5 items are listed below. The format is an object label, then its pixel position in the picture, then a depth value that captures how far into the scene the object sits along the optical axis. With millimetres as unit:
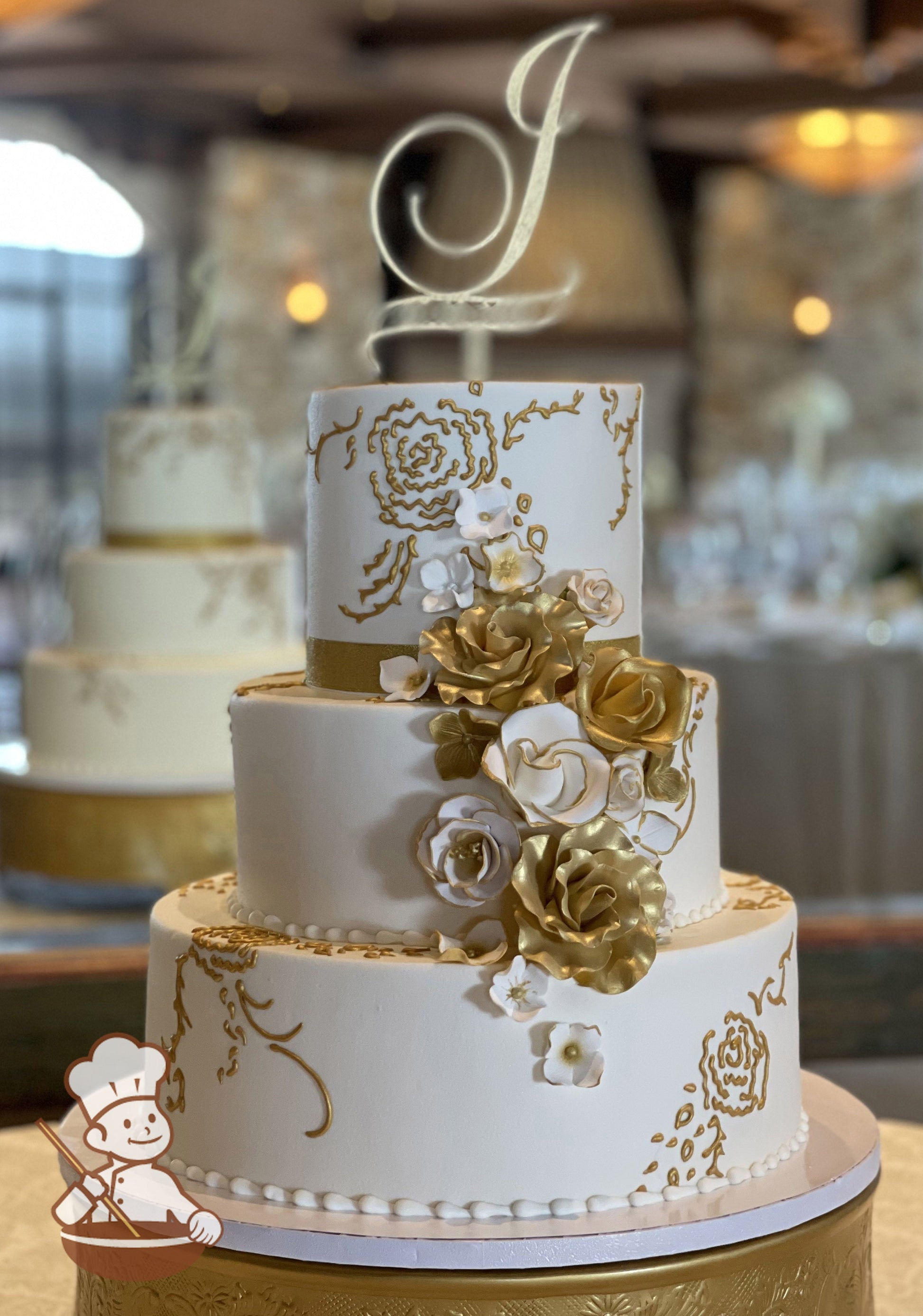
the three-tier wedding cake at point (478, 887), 1370
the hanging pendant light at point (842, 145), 8930
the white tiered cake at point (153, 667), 3133
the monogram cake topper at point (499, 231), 1521
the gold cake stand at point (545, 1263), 1314
